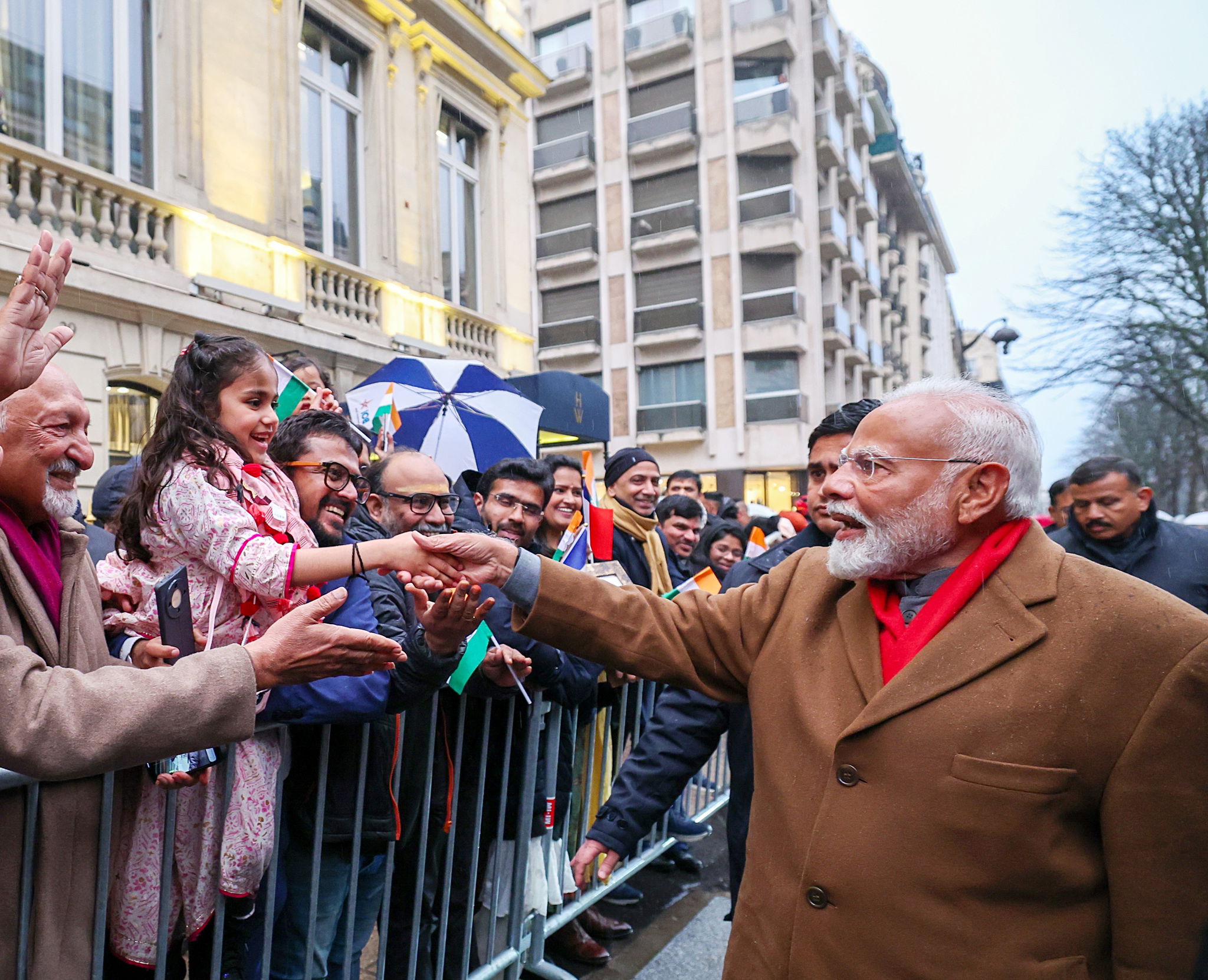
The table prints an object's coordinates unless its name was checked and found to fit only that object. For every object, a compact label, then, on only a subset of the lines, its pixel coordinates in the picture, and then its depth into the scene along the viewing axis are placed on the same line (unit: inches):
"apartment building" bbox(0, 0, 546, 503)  301.7
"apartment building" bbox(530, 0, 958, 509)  1069.8
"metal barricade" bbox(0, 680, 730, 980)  91.0
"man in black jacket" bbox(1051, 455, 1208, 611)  173.0
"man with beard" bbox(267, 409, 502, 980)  87.7
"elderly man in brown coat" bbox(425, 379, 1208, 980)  63.1
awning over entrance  379.6
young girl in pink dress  79.9
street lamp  689.6
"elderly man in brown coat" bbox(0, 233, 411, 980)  60.5
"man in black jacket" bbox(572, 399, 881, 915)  100.8
